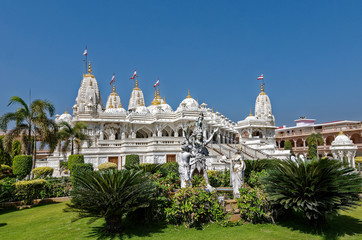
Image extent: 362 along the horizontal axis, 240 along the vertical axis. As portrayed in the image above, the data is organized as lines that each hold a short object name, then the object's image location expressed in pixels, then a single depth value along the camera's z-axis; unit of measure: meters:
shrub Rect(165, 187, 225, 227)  8.52
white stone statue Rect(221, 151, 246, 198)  10.77
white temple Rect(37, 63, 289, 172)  29.30
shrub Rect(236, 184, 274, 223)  8.72
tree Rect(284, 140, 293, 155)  49.02
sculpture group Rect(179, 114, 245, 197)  10.66
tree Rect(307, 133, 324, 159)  42.25
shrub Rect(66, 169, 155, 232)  7.46
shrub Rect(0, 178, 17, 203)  12.14
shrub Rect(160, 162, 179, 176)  20.38
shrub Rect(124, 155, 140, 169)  26.77
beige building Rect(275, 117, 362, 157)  46.72
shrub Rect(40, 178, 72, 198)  13.56
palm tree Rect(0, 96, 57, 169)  18.83
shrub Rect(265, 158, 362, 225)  7.54
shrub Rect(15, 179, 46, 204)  12.45
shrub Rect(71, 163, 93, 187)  17.44
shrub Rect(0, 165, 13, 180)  22.35
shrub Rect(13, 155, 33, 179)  19.66
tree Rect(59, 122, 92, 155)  26.60
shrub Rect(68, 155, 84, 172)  21.94
